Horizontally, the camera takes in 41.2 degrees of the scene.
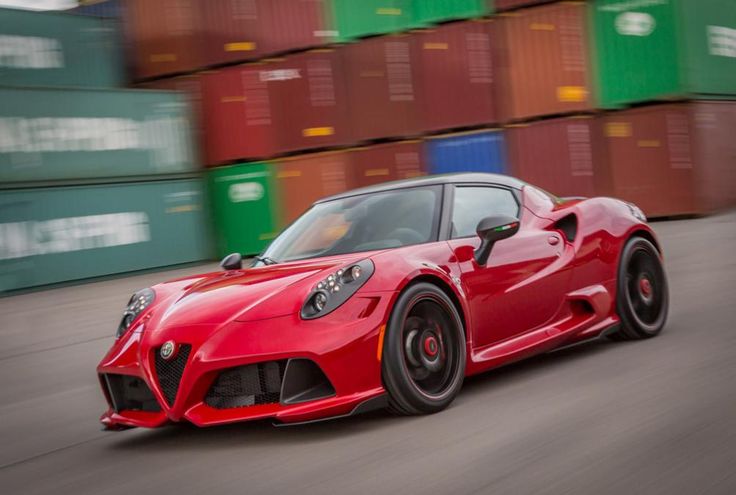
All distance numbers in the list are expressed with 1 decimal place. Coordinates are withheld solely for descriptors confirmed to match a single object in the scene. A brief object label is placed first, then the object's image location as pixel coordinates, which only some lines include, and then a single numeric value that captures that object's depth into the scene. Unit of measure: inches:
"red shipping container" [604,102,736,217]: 706.2
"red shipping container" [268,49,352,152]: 793.6
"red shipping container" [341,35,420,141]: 778.8
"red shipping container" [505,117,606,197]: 737.0
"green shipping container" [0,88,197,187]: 671.1
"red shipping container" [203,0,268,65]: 799.1
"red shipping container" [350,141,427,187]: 780.6
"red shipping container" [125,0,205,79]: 820.6
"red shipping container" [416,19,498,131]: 759.7
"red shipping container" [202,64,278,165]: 805.2
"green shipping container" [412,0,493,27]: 756.0
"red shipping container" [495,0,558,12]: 744.3
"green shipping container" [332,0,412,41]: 783.1
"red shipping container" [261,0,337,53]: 796.0
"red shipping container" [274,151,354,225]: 793.6
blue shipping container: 757.9
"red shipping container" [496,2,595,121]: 733.9
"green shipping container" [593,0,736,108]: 703.1
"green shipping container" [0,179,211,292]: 666.8
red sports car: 171.9
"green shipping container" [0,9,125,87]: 718.5
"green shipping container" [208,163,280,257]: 819.4
